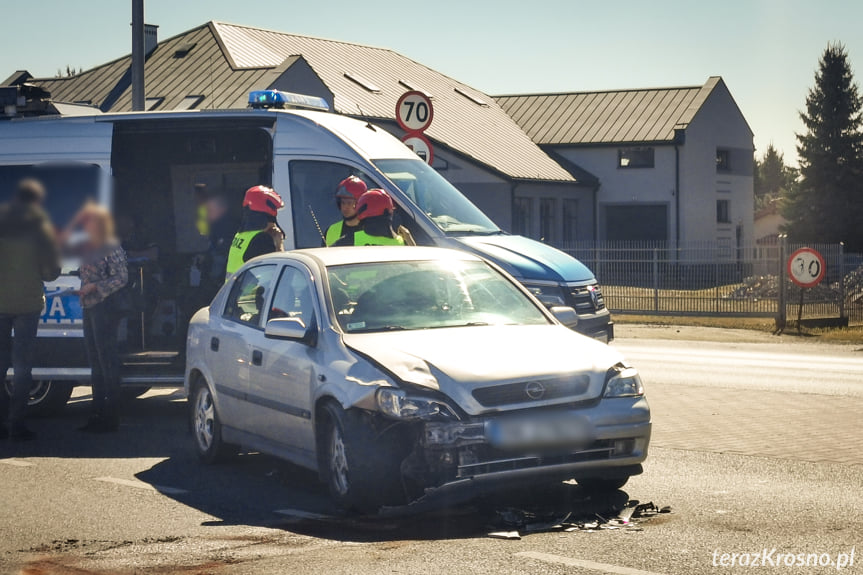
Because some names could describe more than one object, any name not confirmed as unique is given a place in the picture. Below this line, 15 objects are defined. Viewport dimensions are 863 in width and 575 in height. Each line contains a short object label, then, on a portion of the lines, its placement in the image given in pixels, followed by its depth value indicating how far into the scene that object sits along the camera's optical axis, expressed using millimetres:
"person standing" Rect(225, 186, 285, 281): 11578
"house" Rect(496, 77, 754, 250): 52188
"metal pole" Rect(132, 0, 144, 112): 19094
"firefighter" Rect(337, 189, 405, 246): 11289
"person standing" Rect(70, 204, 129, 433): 11461
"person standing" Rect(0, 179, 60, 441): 11148
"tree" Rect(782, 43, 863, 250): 63656
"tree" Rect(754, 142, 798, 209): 173250
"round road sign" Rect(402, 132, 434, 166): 17453
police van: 12258
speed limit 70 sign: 17594
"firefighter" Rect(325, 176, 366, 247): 11758
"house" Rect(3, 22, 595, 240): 43906
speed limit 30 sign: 24000
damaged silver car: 7195
